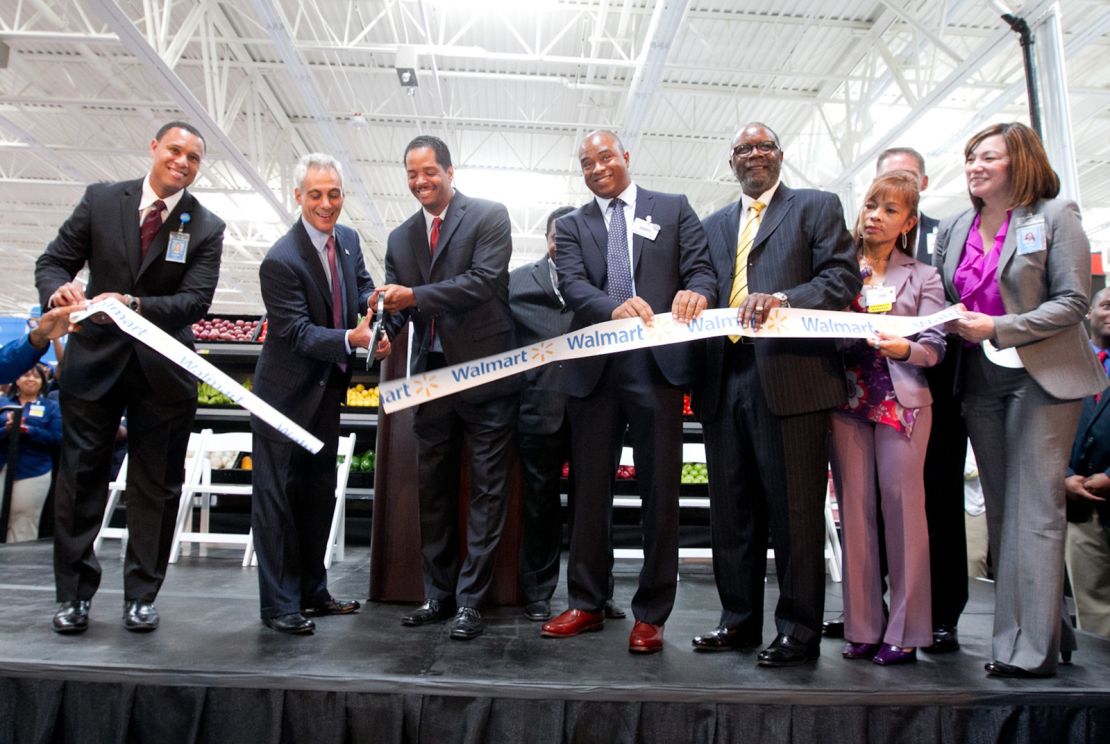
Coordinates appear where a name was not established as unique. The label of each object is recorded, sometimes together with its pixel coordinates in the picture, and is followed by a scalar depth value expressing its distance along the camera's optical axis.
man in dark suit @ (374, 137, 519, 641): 2.85
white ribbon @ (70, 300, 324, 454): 2.59
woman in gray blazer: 2.33
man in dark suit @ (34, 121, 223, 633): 2.68
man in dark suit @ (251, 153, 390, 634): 2.81
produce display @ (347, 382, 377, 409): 5.67
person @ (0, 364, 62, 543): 5.21
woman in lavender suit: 2.46
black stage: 2.06
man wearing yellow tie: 2.45
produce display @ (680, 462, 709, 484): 5.43
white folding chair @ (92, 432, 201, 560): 4.93
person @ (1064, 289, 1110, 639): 3.22
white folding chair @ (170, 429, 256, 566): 4.69
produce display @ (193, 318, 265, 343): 5.75
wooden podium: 3.42
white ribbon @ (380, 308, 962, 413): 2.43
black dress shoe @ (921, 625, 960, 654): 2.65
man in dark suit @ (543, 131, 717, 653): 2.58
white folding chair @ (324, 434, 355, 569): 4.84
